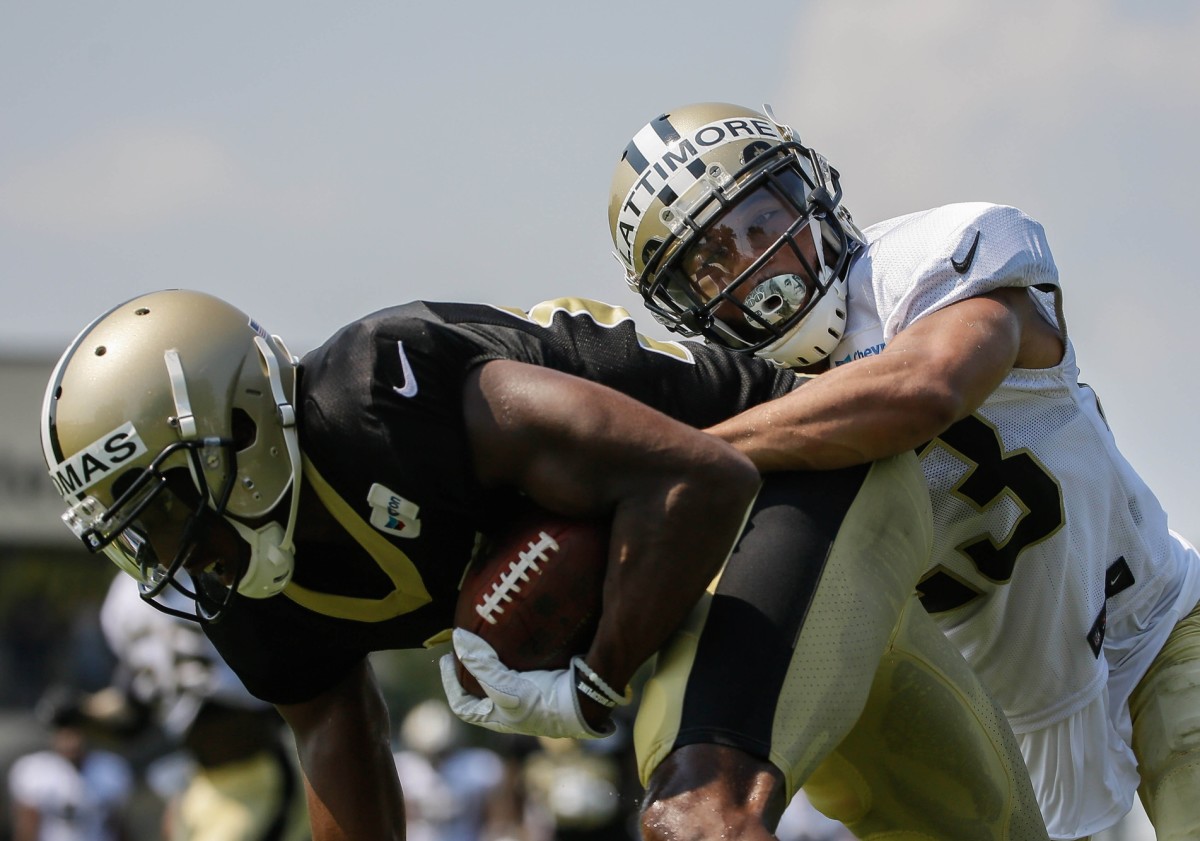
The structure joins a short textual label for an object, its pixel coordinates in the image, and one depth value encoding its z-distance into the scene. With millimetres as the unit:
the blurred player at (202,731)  14000
